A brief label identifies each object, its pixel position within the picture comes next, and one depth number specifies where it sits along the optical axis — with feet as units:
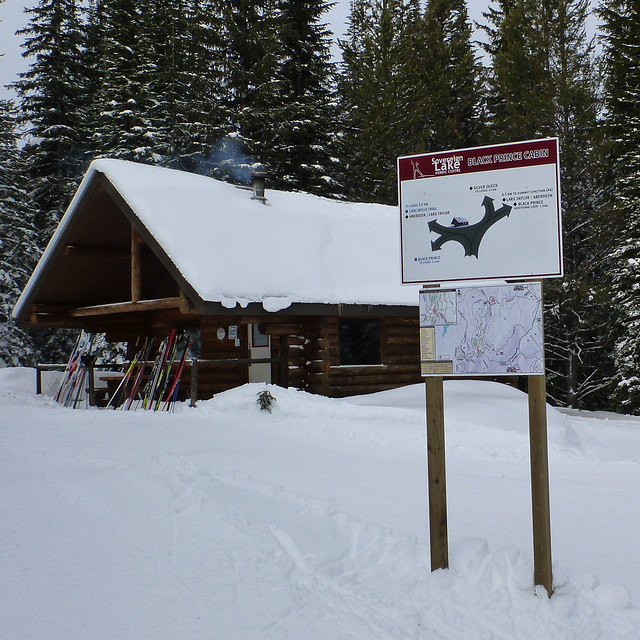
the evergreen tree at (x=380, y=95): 94.94
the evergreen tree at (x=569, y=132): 75.82
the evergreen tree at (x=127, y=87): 95.86
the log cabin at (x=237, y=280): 47.57
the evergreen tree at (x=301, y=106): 95.66
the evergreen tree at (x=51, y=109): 105.19
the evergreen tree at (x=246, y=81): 93.04
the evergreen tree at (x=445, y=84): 96.17
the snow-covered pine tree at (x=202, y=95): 92.27
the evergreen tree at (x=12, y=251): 92.43
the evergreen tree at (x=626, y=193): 62.03
